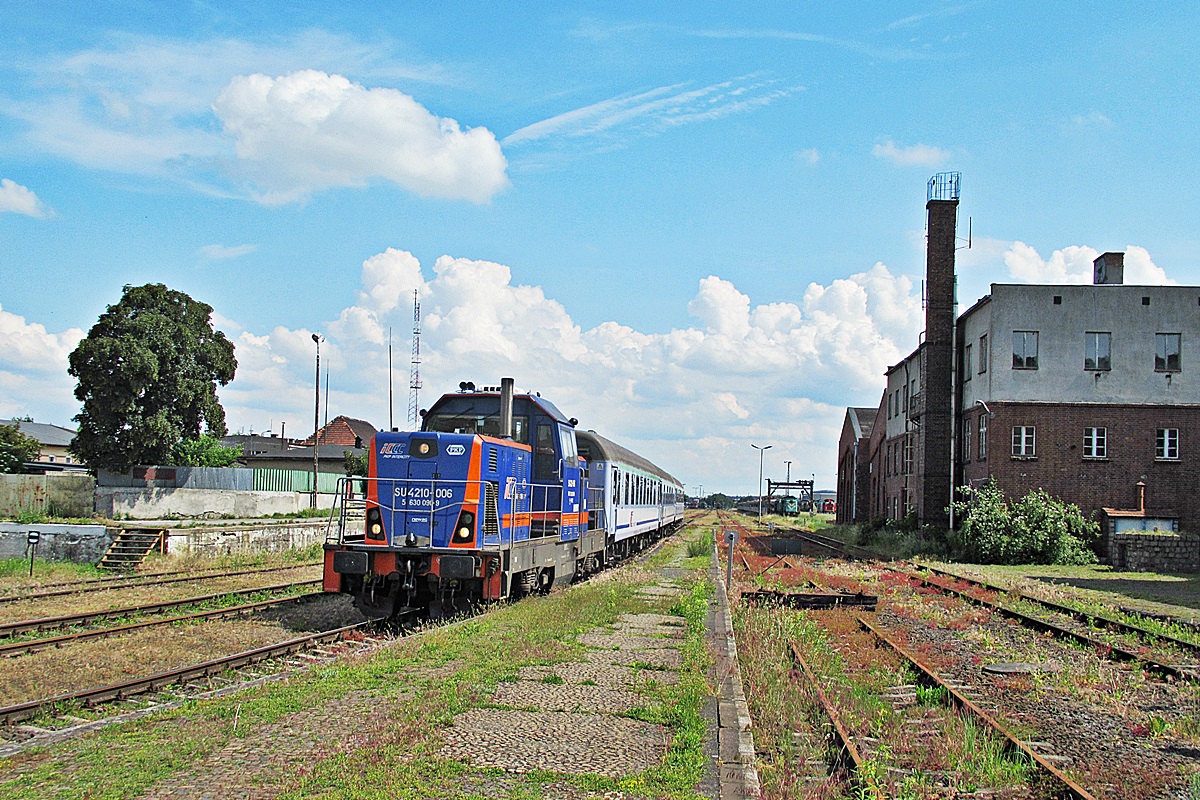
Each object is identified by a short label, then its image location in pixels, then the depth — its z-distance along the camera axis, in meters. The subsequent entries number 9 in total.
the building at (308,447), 65.06
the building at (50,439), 66.47
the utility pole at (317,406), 40.72
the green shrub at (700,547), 31.02
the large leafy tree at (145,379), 37.94
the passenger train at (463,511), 12.55
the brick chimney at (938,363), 34.34
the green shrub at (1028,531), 28.84
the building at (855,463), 54.19
